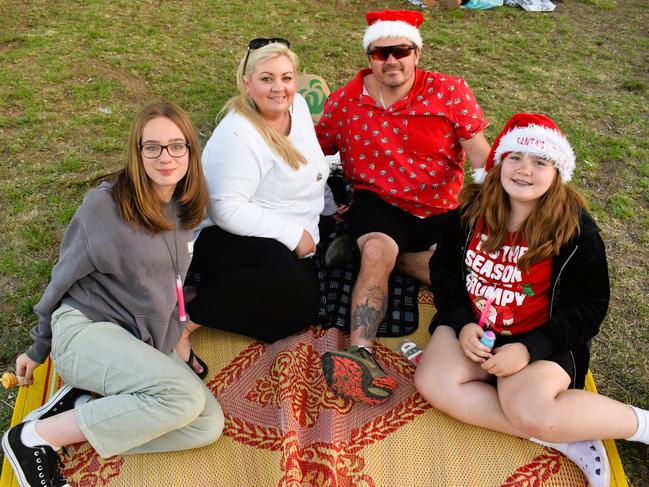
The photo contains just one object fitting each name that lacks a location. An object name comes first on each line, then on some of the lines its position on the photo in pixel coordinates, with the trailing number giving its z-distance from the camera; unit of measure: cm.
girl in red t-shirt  230
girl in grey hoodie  226
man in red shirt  321
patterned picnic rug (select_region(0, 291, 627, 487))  232
